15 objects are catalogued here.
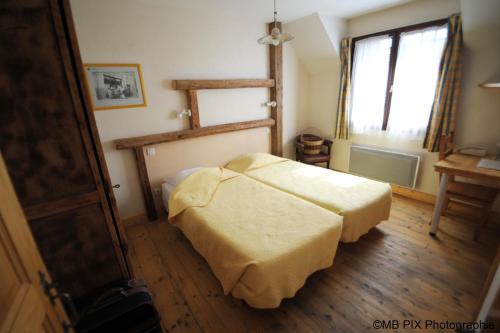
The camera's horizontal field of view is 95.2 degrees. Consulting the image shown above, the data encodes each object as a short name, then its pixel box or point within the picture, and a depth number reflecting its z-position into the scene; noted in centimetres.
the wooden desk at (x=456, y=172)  195
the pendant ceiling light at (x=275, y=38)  206
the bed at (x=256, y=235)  150
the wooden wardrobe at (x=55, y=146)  99
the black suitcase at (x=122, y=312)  116
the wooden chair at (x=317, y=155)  388
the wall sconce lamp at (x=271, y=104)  378
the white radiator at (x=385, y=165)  313
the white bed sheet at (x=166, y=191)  270
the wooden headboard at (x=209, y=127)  271
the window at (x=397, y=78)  281
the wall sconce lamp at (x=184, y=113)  295
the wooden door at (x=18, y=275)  55
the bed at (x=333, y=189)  211
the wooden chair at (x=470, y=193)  218
